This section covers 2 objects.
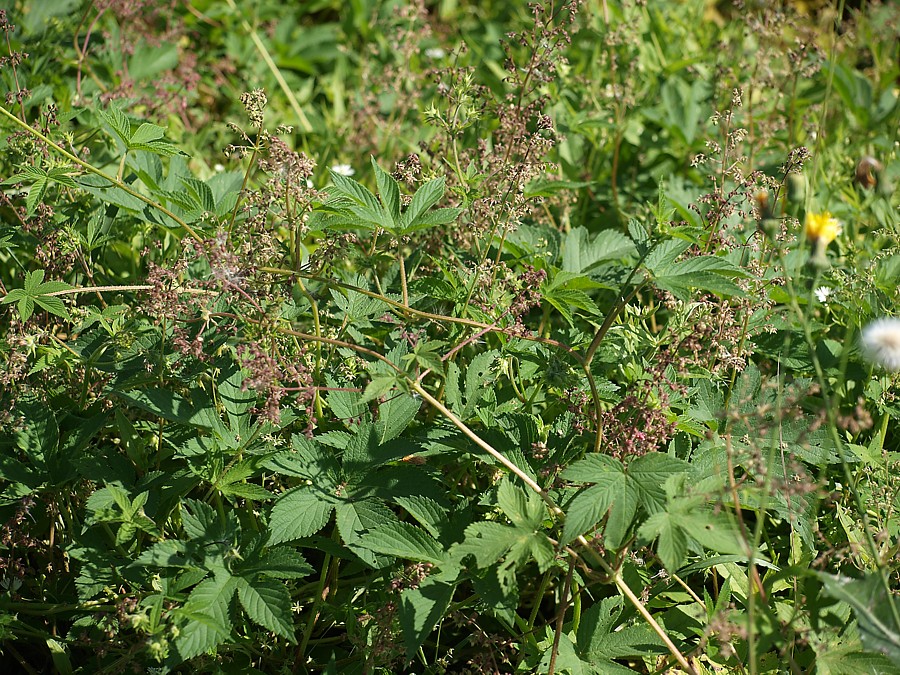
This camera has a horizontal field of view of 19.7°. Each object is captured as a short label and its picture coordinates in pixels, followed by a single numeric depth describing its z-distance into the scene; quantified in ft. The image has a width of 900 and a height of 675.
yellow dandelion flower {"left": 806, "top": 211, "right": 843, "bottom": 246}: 4.98
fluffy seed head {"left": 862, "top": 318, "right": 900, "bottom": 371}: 5.01
